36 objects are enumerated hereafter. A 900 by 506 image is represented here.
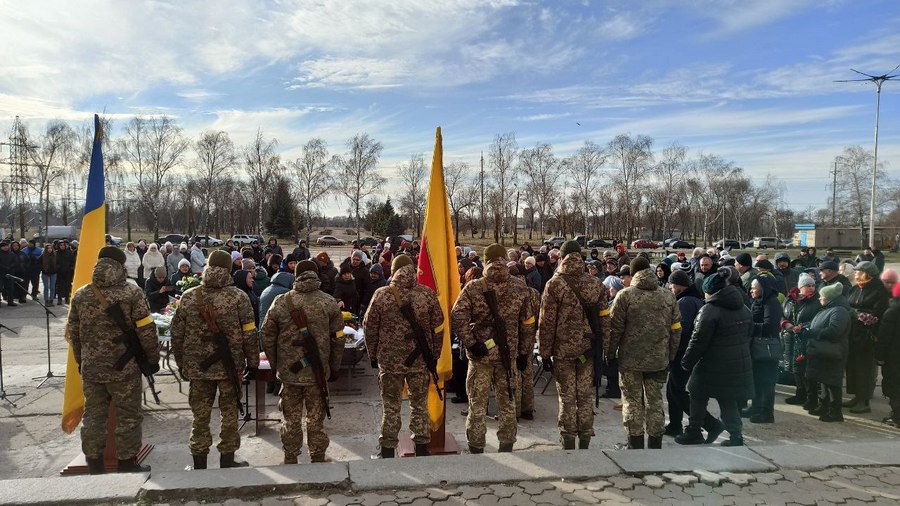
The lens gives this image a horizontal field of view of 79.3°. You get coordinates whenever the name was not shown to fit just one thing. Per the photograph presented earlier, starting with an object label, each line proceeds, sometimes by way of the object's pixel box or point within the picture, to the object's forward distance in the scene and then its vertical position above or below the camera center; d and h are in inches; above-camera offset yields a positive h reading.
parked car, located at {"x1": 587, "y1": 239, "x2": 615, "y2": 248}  2066.6 -5.4
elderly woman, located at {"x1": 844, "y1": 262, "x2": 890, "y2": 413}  257.8 -40.9
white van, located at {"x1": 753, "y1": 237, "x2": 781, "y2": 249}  2438.5 +5.2
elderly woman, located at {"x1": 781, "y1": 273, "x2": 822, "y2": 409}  258.1 -42.1
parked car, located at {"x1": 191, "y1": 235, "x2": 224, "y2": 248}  1866.4 -9.3
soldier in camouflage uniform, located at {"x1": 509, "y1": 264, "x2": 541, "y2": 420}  243.4 -68.2
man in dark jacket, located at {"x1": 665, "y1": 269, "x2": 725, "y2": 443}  231.9 -54.0
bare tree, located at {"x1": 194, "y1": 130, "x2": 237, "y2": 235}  1888.5 +290.5
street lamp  1256.2 +381.8
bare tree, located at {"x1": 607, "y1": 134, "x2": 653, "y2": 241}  2038.6 +286.0
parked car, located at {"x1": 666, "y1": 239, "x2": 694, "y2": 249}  2136.4 -9.3
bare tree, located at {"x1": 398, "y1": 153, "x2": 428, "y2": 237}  2324.1 +192.6
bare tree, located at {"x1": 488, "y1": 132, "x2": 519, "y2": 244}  2090.3 +202.9
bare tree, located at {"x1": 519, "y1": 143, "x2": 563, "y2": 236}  2108.8 +239.0
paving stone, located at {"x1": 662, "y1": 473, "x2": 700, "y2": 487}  163.2 -71.8
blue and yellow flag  207.6 -1.7
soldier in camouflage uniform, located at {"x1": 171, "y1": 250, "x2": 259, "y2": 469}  183.9 -36.8
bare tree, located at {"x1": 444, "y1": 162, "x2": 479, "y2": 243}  2322.8 +195.5
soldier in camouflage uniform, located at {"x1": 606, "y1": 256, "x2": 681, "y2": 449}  202.1 -39.2
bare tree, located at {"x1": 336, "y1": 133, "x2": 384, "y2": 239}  2041.1 +267.2
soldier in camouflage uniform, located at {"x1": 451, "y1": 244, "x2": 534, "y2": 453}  198.1 -34.8
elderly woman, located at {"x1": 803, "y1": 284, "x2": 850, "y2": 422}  241.5 -46.2
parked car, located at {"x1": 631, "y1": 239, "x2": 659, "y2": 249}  2080.0 -6.5
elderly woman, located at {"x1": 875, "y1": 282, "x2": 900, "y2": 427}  239.0 -47.7
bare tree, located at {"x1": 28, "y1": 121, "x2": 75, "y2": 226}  1914.4 +304.6
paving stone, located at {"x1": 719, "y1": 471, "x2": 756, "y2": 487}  163.6 -71.9
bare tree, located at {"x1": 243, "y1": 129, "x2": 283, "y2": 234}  2073.1 +277.4
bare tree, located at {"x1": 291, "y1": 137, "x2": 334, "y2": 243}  2049.7 +236.5
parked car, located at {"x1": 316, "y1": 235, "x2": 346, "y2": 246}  2249.0 -2.9
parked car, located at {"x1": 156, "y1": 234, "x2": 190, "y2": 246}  1860.9 +4.7
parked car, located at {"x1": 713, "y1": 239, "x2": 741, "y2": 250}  2164.5 -4.5
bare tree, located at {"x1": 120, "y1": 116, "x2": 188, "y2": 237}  1733.5 +237.7
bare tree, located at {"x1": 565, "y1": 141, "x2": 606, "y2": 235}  2107.5 +270.3
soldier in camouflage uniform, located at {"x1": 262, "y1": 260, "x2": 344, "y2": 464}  187.2 -39.9
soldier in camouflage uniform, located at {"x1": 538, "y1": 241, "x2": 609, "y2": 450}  201.5 -36.6
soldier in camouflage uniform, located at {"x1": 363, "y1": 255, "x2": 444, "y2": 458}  194.7 -37.8
